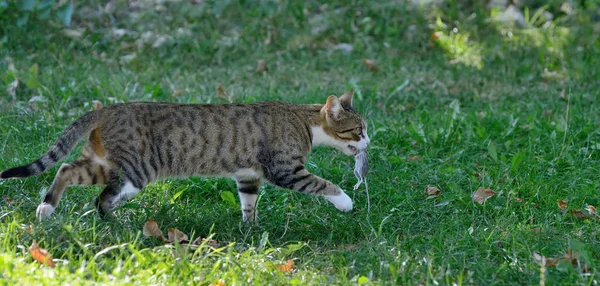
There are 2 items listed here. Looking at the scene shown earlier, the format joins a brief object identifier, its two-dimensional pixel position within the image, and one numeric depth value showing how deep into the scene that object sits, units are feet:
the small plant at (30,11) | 59.36
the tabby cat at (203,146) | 33.17
